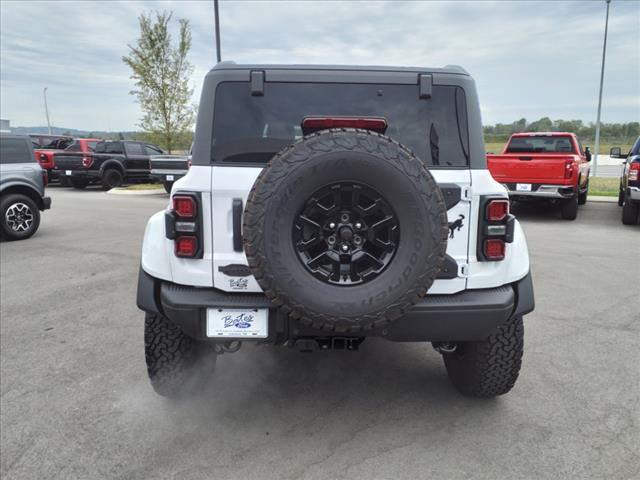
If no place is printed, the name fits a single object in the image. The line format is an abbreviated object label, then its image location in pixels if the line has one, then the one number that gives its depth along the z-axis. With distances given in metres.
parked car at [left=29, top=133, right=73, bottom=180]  18.59
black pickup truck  17.42
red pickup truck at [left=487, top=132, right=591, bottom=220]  9.91
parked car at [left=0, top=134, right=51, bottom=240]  8.22
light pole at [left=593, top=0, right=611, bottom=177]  20.77
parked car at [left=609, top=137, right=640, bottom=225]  9.16
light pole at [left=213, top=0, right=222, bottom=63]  15.29
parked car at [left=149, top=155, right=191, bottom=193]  14.82
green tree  22.84
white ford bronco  2.19
